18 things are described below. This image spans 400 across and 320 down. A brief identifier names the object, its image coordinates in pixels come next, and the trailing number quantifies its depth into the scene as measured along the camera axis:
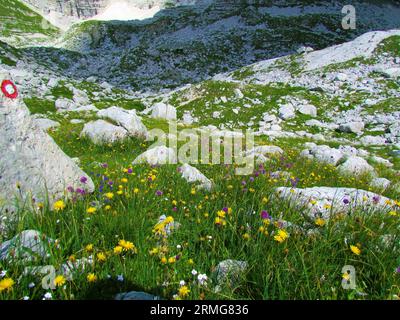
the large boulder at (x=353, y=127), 18.42
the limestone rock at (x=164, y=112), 22.91
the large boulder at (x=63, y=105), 22.60
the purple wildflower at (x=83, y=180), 4.02
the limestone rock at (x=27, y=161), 3.76
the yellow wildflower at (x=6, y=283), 1.84
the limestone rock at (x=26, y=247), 2.33
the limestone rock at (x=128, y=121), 11.66
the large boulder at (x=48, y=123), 14.06
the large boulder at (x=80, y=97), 27.92
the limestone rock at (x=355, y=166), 8.14
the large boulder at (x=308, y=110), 21.47
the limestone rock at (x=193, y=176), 5.15
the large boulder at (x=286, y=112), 21.17
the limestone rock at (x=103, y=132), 10.66
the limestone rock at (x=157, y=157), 6.73
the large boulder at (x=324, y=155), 9.85
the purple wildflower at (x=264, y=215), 3.16
